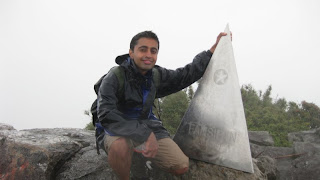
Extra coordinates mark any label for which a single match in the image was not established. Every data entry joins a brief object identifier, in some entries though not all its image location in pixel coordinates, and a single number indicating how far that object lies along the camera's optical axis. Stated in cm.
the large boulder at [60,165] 260
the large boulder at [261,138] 641
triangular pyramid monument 270
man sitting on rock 226
